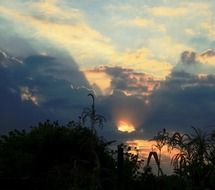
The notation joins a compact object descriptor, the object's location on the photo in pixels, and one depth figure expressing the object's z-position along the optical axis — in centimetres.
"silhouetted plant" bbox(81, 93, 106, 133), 1803
